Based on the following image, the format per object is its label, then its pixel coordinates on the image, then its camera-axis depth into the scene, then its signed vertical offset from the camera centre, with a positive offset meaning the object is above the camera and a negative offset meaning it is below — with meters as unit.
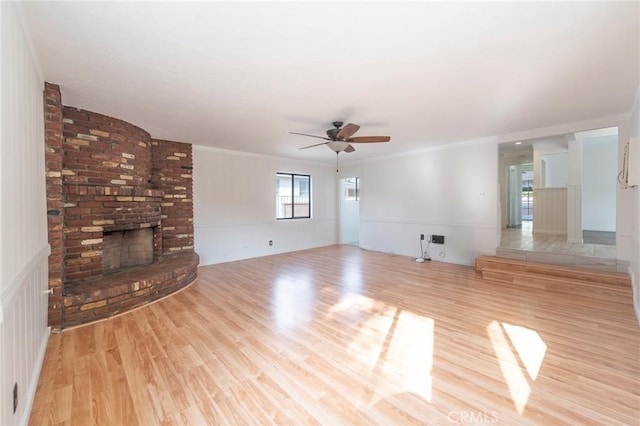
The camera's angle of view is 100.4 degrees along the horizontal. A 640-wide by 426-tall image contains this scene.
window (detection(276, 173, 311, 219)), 7.02 +0.41
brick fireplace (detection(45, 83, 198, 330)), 2.71 -0.10
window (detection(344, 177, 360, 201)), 8.65 +0.69
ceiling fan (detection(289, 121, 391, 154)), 3.70 +1.01
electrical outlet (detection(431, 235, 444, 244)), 5.77 -0.66
